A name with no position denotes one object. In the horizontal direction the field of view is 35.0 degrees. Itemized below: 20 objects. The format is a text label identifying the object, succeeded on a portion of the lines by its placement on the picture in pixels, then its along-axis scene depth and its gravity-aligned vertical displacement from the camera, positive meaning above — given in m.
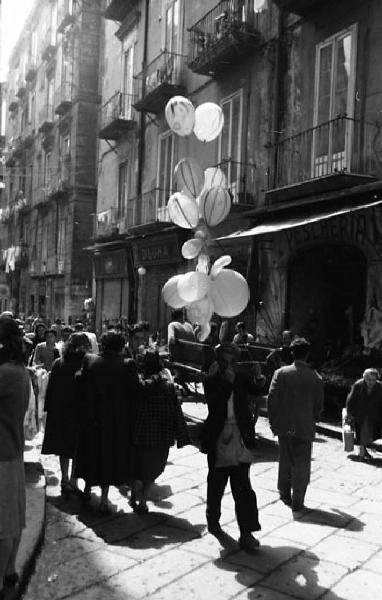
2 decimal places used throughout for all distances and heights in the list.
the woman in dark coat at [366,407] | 7.36 -1.21
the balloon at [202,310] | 8.75 -0.09
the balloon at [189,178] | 9.67 +2.01
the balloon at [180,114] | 9.77 +3.06
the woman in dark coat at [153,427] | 5.14 -1.06
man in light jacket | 5.38 -0.99
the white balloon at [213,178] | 9.67 +2.01
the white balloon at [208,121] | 9.84 +2.99
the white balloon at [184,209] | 9.45 +1.47
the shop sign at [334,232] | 10.27 +1.39
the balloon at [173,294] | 9.13 +0.13
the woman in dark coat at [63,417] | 5.60 -1.10
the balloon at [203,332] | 9.17 -0.44
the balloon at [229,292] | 8.52 +0.18
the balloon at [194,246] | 9.50 +0.90
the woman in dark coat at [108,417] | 5.09 -0.98
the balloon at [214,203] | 9.34 +1.57
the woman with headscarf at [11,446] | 3.46 -0.86
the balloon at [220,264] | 8.83 +0.59
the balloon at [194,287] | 8.61 +0.24
